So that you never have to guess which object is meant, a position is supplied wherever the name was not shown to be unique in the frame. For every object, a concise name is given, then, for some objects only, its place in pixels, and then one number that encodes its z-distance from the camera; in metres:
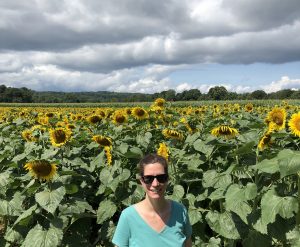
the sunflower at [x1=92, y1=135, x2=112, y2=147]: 3.53
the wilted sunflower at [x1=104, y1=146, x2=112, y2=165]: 3.26
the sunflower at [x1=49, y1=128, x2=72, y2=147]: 3.58
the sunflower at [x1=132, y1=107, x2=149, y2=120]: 4.95
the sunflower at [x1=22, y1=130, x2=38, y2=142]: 4.32
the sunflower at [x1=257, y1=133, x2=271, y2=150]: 2.64
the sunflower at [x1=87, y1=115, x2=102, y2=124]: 5.23
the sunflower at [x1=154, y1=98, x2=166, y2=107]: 5.35
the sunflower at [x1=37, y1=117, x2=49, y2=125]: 5.72
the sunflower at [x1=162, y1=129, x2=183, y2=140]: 3.72
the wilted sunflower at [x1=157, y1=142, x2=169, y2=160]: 3.07
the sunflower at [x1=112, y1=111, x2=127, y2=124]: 4.77
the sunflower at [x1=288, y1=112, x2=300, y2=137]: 2.72
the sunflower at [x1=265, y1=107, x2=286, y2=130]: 3.07
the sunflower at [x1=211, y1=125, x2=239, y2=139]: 3.16
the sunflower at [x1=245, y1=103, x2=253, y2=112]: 7.16
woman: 1.94
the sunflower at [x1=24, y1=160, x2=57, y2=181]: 2.74
